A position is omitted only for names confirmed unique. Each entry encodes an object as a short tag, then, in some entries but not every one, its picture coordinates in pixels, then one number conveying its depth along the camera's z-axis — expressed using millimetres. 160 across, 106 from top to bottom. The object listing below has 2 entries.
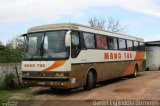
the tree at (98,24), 39198
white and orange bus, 10258
